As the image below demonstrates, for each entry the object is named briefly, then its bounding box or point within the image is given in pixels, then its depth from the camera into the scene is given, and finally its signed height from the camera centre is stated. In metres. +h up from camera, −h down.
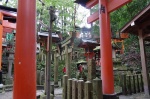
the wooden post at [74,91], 5.39 -0.79
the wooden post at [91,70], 5.83 -0.13
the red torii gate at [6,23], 8.60 +2.68
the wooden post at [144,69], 7.36 -0.15
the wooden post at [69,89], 5.74 -0.77
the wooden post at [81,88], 5.07 -0.65
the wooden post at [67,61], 9.58 +0.32
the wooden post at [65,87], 6.11 -0.74
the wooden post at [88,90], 4.77 -0.67
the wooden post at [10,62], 14.50 +0.44
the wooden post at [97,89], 4.86 -0.66
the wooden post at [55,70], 12.77 -0.27
